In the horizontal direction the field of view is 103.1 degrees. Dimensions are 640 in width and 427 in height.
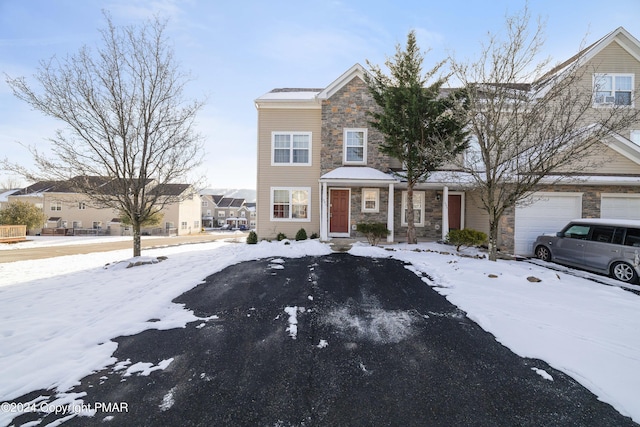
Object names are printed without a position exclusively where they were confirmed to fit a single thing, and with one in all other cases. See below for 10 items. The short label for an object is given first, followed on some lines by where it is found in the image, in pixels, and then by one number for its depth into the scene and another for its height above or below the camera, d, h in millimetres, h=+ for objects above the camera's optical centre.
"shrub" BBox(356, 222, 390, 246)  11547 -886
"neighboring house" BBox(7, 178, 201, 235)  33456 -1470
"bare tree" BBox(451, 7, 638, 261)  7449 +2725
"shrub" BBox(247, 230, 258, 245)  12812 -1466
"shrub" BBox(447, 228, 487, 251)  10336 -1029
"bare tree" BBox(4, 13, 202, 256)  8102 +2265
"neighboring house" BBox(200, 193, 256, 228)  59375 -574
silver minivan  6957 -993
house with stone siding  12844 +2481
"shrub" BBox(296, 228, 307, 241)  12797 -1230
